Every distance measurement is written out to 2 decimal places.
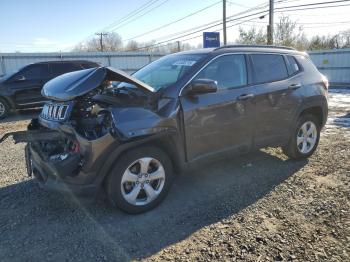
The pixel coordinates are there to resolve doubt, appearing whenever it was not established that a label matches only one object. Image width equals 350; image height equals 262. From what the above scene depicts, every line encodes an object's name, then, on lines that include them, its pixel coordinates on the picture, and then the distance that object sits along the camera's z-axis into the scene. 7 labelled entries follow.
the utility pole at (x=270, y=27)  20.94
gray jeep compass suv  3.42
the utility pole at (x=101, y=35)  64.94
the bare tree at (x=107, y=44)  67.87
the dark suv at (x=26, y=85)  11.00
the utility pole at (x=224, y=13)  25.75
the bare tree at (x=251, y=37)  26.48
